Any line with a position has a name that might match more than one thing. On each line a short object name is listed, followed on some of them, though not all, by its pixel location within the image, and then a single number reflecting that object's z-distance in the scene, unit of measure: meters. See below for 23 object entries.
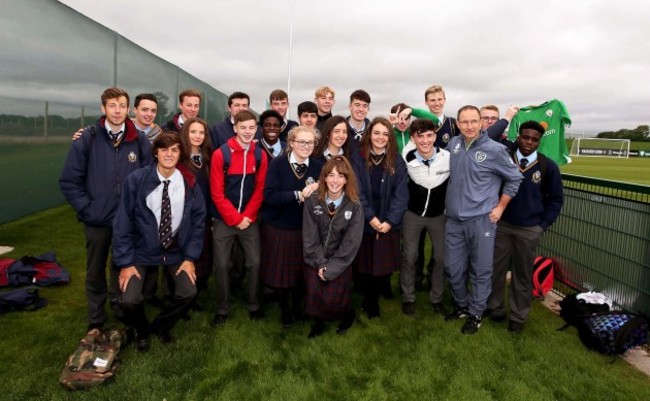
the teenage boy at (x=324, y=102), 4.94
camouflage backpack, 2.74
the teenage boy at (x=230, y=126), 4.40
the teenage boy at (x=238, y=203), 3.52
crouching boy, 3.11
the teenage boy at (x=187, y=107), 4.54
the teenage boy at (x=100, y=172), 3.16
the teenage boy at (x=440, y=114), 4.49
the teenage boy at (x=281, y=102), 4.80
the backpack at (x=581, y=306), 3.82
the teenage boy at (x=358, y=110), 4.25
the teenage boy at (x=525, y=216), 3.57
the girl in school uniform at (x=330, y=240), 3.47
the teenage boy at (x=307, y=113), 4.45
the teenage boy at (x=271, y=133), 4.04
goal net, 46.07
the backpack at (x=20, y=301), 3.82
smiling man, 3.52
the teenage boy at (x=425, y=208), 3.78
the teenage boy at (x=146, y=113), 4.15
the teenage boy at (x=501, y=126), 4.05
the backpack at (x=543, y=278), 4.55
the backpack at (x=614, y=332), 3.32
